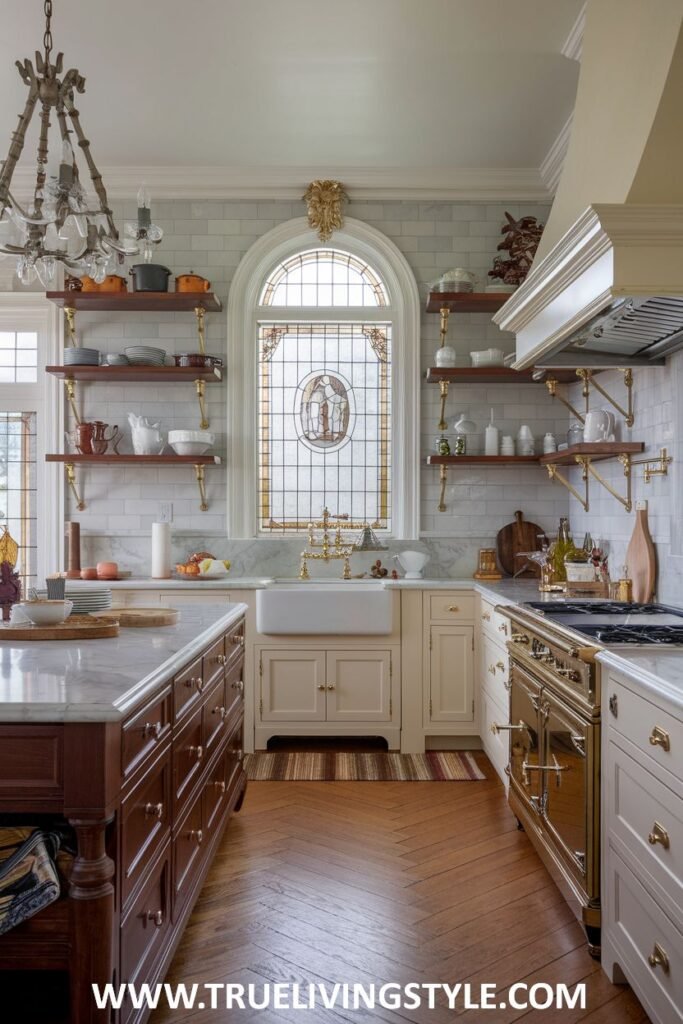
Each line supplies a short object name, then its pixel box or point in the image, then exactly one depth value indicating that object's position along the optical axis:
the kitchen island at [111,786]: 1.52
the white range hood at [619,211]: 2.29
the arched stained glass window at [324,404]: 5.10
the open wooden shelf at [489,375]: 4.61
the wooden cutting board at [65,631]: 2.27
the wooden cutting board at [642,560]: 3.42
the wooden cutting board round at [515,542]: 4.92
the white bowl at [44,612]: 2.36
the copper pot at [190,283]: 4.69
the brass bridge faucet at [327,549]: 4.84
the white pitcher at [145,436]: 4.82
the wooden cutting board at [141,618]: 2.61
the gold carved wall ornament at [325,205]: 4.89
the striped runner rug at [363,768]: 3.99
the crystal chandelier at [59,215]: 2.38
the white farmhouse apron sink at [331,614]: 4.35
